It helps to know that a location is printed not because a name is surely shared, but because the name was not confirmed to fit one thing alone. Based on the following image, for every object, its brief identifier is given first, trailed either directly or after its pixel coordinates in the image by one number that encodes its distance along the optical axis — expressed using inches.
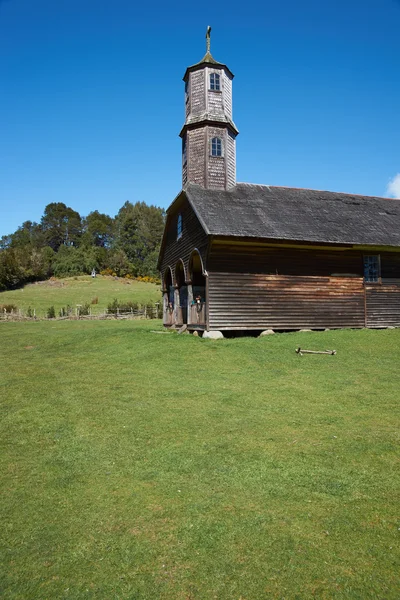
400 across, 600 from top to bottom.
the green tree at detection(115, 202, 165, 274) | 4459.9
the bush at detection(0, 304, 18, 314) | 1929.9
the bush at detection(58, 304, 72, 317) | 1868.8
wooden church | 829.8
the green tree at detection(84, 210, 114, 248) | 5132.9
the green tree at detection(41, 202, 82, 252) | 5280.5
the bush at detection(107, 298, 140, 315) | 1924.2
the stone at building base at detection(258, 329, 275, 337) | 844.6
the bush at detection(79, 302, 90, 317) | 1856.5
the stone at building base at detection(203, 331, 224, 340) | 812.6
